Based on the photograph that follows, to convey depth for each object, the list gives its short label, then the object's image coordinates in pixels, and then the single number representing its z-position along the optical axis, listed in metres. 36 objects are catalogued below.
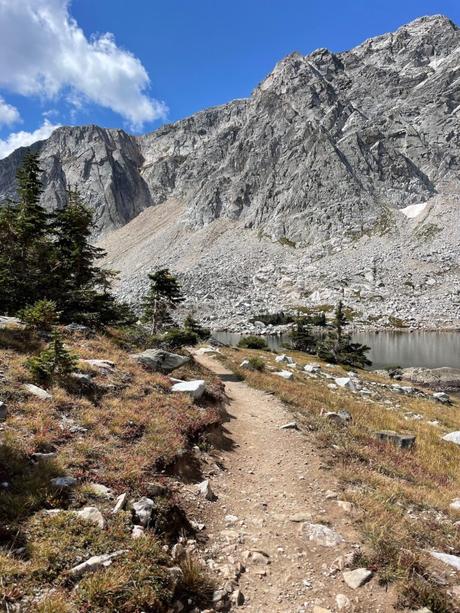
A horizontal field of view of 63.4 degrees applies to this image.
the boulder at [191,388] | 14.76
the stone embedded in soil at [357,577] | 6.12
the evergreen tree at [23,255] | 21.66
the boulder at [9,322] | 16.45
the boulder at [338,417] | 16.56
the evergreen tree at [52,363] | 11.95
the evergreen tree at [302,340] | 65.19
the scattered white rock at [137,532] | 6.12
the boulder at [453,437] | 18.28
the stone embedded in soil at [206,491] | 8.79
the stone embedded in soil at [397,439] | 15.63
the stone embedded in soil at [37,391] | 10.76
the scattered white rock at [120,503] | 6.69
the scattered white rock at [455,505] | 9.91
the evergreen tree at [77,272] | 23.31
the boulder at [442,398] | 33.91
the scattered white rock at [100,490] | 7.11
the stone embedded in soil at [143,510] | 6.67
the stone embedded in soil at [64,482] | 7.08
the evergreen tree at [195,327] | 54.13
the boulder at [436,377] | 46.91
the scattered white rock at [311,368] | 34.28
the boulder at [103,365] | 14.13
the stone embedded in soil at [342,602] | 5.73
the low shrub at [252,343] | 54.81
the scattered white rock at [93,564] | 5.16
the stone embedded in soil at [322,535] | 7.21
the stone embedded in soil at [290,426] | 14.24
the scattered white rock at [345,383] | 29.06
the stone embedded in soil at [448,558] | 6.76
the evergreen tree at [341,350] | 52.91
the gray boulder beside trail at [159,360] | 17.12
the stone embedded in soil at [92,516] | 6.23
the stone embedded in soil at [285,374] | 26.86
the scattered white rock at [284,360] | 37.52
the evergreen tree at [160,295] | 39.56
